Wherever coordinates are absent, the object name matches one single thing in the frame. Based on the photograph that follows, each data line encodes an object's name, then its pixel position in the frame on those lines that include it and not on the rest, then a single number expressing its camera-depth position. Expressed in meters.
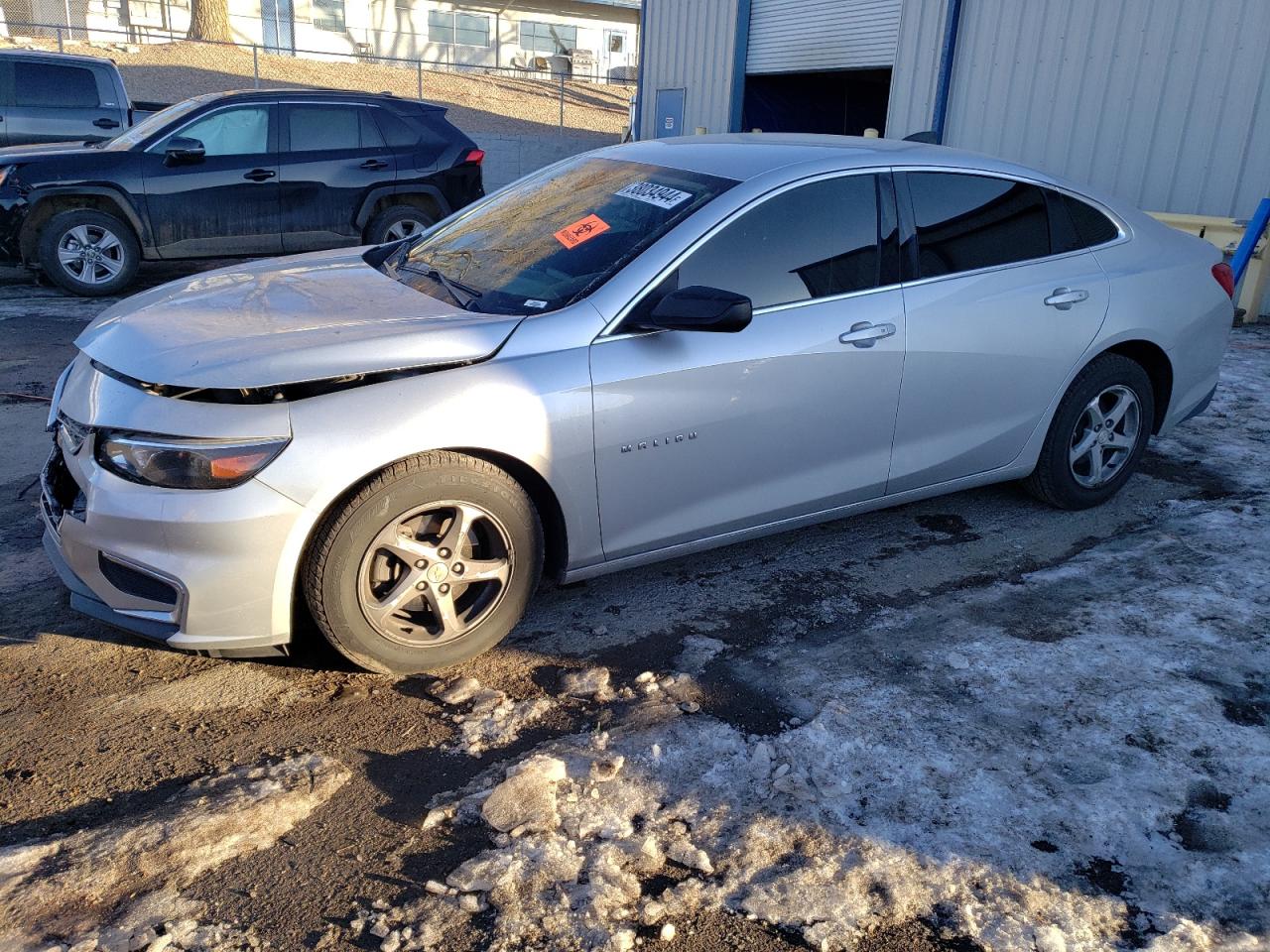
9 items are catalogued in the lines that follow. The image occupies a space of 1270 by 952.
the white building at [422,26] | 32.06
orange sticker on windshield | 3.81
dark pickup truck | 11.62
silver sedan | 3.04
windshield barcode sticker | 3.83
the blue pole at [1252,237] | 8.72
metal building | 9.59
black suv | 9.14
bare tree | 26.92
